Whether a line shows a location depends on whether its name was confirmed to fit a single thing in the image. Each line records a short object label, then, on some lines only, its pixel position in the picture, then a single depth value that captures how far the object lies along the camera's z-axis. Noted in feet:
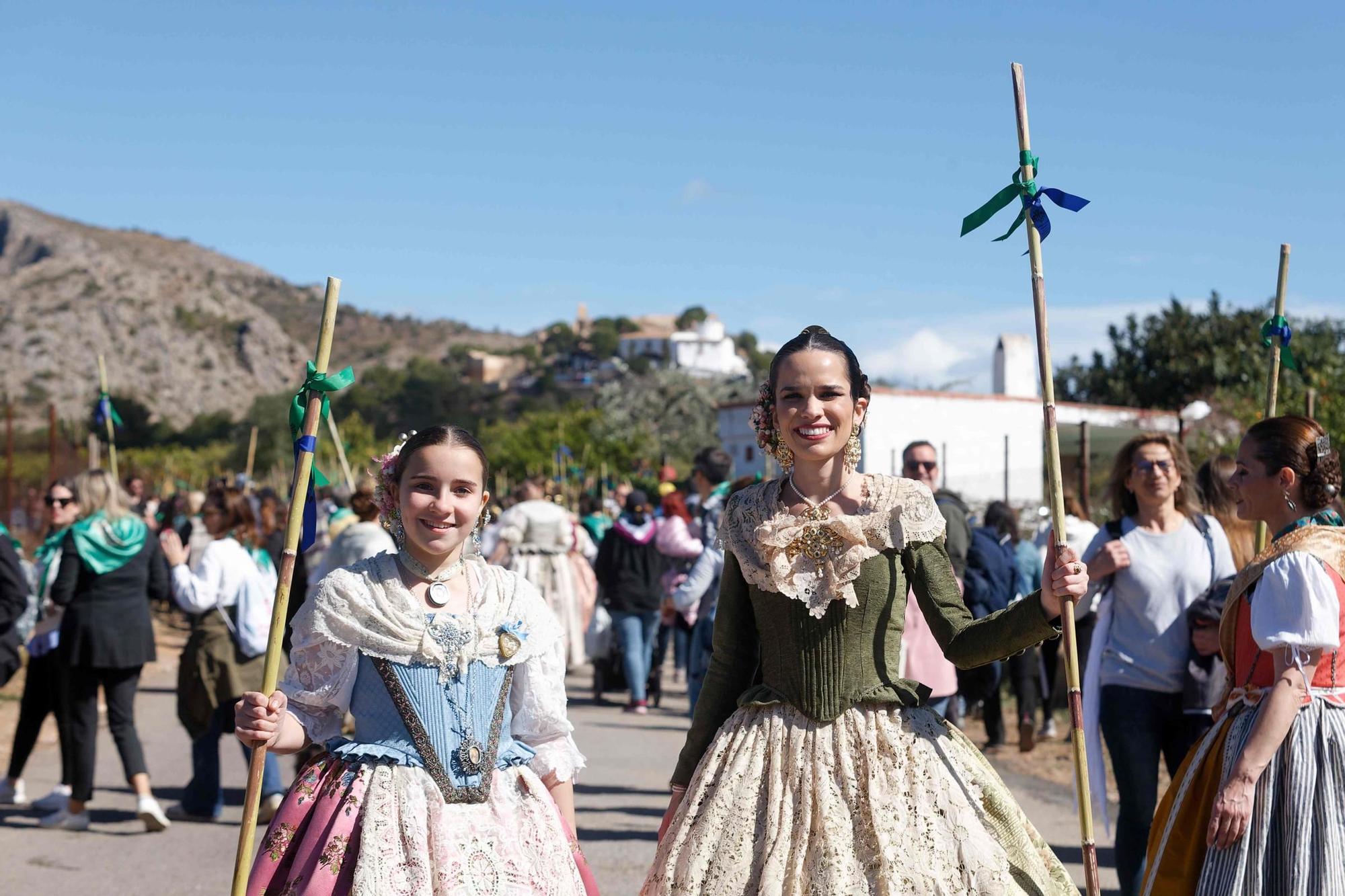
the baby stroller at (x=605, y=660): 42.42
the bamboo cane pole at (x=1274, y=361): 15.70
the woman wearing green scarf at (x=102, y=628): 25.36
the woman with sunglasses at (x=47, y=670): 25.93
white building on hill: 345.92
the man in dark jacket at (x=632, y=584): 39.40
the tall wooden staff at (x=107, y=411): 35.54
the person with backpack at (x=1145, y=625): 17.30
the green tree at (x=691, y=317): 442.46
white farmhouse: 88.12
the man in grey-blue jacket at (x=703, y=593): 28.09
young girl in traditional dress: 11.47
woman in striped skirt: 12.39
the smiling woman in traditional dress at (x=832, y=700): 11.32
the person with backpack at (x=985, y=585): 26.45
